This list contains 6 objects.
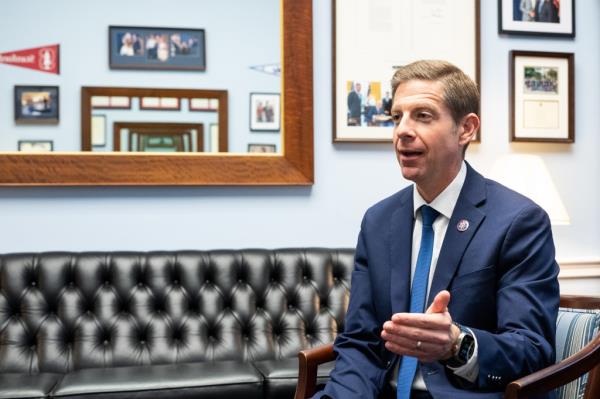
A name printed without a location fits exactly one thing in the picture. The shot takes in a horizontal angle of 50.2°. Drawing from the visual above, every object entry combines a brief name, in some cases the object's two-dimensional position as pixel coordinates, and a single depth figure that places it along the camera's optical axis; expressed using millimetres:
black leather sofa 2922
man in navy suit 1667
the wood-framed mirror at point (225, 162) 3291
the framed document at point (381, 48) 3664
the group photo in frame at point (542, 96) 3881
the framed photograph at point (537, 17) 3879
